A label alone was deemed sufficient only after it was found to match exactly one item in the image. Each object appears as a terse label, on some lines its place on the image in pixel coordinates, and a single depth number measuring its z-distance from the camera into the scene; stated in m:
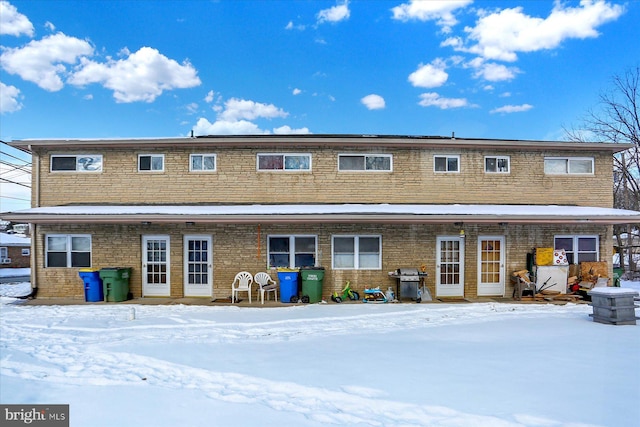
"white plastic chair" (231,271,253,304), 11.45
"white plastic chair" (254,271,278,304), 11.42
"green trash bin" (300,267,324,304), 11.14
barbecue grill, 11.27
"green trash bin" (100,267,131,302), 11.16
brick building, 11.84
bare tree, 20.38
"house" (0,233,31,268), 29.52
